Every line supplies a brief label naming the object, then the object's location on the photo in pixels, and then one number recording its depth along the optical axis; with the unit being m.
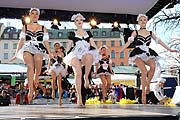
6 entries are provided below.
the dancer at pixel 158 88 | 11.99
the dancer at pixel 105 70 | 10.18
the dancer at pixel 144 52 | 8.03
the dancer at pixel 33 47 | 7.27
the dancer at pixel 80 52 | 6.91
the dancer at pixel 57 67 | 9.16
